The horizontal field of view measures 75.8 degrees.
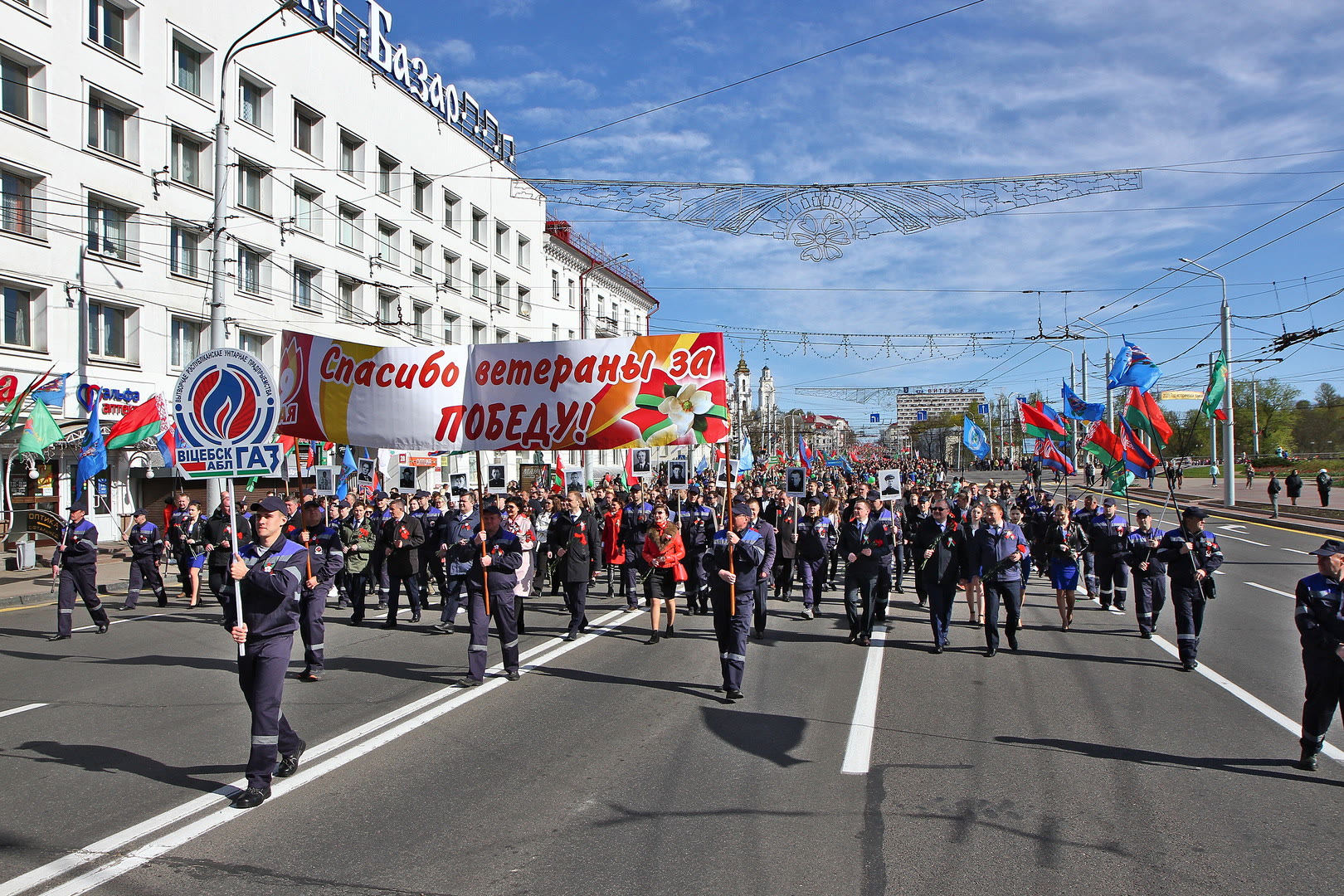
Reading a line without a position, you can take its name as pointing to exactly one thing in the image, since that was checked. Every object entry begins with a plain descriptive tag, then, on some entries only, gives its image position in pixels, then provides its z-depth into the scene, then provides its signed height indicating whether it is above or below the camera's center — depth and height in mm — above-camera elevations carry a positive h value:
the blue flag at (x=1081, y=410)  21781 +1284
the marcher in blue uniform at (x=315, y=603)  7742 -1263
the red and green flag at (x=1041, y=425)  23719 +973
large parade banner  9555 +828
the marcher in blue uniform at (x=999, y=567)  9453 -1183
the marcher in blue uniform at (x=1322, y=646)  5602 -1243
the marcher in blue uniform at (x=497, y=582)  8141 -1089
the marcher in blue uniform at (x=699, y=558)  12930 -1424
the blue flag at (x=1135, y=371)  15055 +1565
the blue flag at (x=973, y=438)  32344 +882
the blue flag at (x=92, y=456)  16891 +342
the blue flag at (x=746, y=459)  29672 +178
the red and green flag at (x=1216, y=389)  21672 +1798
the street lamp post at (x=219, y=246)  15727 +4260
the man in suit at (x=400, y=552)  11695 -1128
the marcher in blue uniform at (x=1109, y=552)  12016 -1296
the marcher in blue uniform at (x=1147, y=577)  10156 -1409
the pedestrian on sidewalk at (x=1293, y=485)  34031 -1151
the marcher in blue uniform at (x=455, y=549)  9558 -1007
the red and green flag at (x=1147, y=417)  13789 +669
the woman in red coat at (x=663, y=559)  10531 -1154
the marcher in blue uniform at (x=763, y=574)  8875 -1104
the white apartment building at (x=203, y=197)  20250 +8457
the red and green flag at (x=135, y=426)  18891 +1046
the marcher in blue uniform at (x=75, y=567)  10414 -1137
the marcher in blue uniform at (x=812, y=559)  12414 -1405
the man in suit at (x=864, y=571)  10242 -1306
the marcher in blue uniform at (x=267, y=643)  5090 -1057
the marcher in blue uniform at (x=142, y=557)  13297 -1300
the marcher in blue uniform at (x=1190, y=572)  8555 -1145
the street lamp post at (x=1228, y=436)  30109 +826
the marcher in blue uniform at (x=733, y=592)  7551 -1162
